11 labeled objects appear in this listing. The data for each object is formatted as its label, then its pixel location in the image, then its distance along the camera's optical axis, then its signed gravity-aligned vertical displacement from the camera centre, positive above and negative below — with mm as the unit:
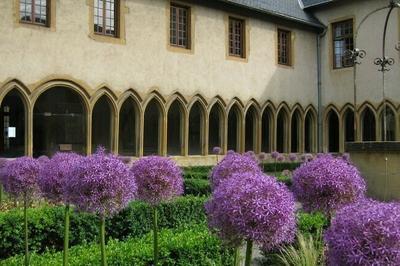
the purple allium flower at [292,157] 17781 -557
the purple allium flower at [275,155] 15334 -408
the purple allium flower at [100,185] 3330 -281
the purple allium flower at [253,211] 2705 -376
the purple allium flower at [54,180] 4133 -300
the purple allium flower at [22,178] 4699 -319
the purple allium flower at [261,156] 16519 -475
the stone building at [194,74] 14008 +2291
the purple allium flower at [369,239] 2074 -406
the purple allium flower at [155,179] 4148 -300
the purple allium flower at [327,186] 3766 -336
